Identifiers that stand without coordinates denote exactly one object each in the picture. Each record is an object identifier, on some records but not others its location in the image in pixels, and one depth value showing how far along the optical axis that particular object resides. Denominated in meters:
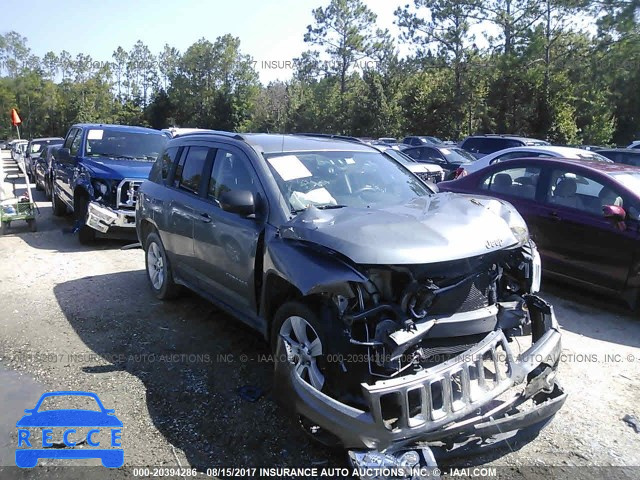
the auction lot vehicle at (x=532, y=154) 9.14
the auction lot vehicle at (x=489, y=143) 16.17
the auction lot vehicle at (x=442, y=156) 16.75
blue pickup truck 8.65
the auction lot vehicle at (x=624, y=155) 12.08
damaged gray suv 2.84
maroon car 5.50
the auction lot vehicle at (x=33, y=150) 21.17
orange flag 13.16
